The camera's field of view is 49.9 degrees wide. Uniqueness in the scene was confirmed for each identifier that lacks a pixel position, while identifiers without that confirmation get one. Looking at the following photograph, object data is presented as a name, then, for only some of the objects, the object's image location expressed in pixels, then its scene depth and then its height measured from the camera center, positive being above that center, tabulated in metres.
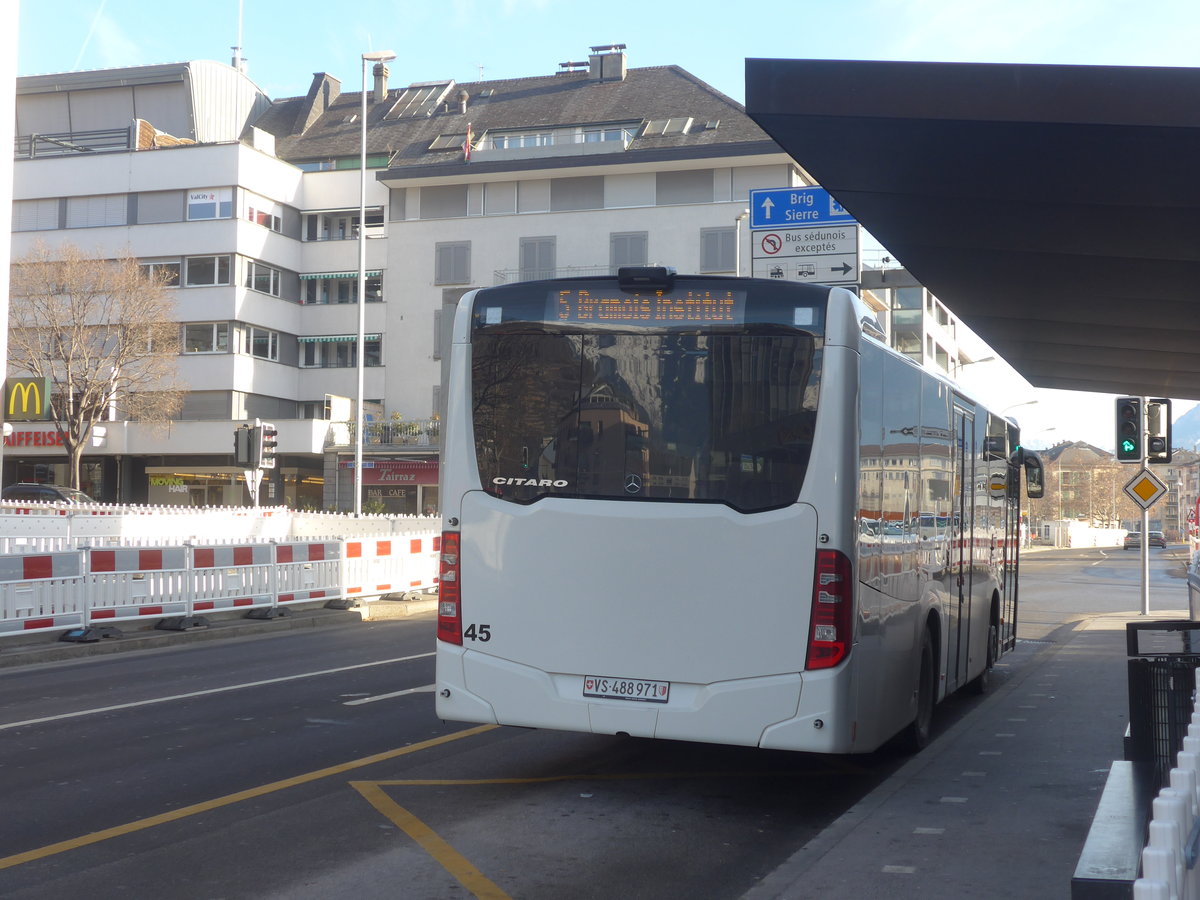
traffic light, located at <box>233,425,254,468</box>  25.23 +0.59
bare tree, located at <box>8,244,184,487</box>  50.78 +5.61
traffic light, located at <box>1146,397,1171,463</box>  20.16 +0.77
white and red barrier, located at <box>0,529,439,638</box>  15.27 -1.43
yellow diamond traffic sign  20.66 -0.15
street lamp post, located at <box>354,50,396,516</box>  40.19 +4.72
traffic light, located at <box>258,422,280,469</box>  25.98 +0.65
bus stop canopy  6.99 +1.94
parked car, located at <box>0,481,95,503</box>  45.61 -0.59
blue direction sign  19.45 +4.10
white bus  6.97 -0.20
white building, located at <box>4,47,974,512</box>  55.69 +10.77
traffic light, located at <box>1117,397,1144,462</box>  20.38 +0.83
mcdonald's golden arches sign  30.30 +1.83
